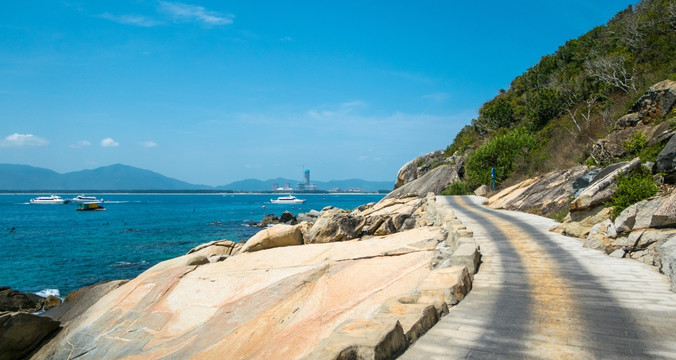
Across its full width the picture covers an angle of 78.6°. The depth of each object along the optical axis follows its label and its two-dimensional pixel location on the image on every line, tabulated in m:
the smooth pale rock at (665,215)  9.20
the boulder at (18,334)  13.06
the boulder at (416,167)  59.37
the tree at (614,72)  29.56
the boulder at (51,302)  19.95
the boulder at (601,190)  13.02
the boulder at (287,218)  54.17
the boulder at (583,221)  12.52
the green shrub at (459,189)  42.72
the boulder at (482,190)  38.58
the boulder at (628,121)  19.27
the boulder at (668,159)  12.37
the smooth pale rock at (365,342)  4.09
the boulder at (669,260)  6.81
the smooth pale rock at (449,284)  6.51
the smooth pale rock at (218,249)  21.97
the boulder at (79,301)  16.85
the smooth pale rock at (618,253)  9.38
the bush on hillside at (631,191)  11.66
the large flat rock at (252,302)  9.08
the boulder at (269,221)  54.47
